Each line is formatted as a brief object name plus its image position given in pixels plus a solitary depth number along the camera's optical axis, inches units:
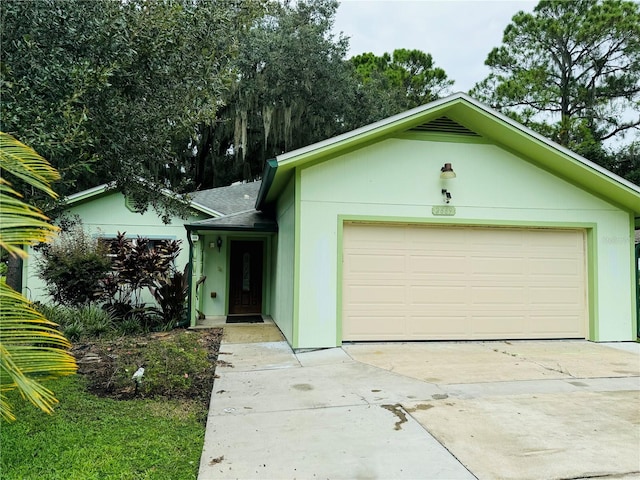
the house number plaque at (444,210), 287.4
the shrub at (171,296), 370.6
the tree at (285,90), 661.9
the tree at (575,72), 641.6
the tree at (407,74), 872.3
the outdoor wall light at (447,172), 278.8
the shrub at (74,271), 351.3
